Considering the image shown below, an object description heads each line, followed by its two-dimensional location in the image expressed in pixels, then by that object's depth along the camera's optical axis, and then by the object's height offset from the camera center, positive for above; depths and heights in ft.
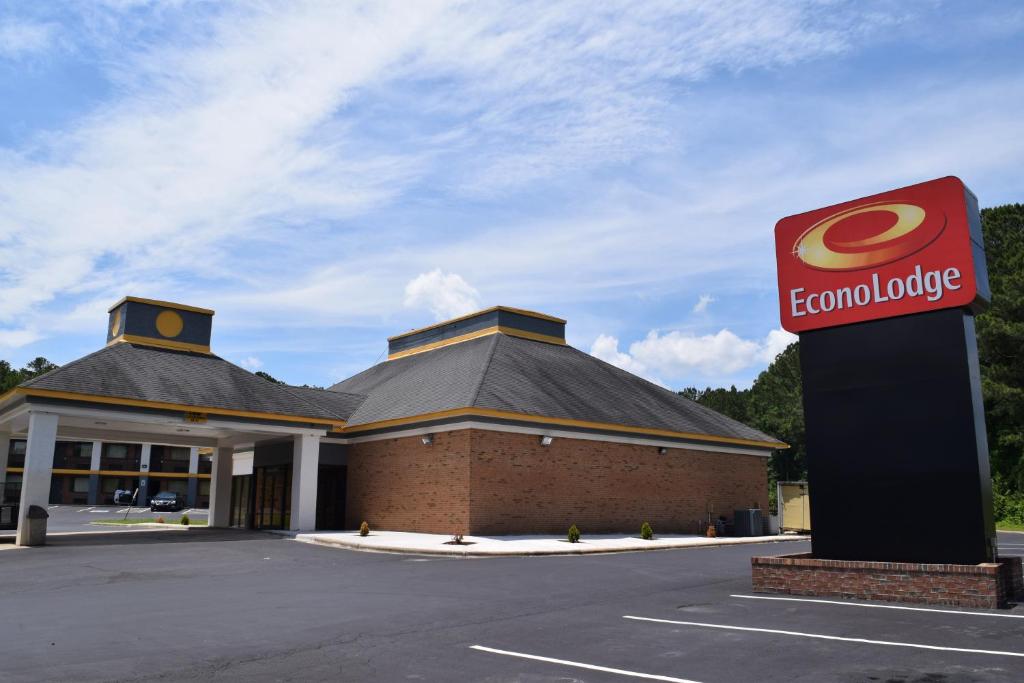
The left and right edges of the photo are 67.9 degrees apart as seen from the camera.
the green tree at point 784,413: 210.79 +22.03
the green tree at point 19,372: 265.75 +41.90
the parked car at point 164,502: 189.37 -3.61
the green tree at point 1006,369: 127.34 +20.96
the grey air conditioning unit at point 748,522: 94.73 -3.84
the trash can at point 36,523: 69.41 -3.27
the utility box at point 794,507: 101.62 -2.09
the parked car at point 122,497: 238.68 -3.08
